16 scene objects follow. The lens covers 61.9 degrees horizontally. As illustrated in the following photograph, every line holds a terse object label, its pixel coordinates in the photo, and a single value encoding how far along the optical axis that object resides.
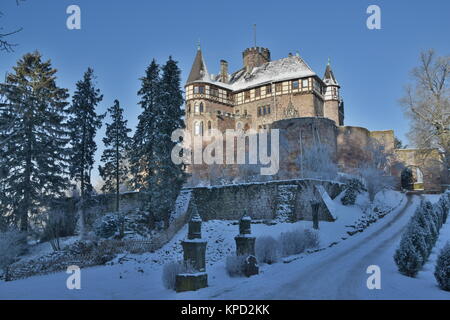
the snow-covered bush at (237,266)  13.45
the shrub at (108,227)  25.11
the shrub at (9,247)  18.16
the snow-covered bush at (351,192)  25.81
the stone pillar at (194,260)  11.03
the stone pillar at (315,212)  21.30
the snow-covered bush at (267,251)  15.87
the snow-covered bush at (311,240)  18.09
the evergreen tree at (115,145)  30.14
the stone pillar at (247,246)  13.41
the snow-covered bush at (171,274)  11.82
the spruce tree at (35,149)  25.09
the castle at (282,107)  39.97
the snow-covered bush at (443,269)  9.88
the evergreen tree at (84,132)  28.86
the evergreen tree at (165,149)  25.39
